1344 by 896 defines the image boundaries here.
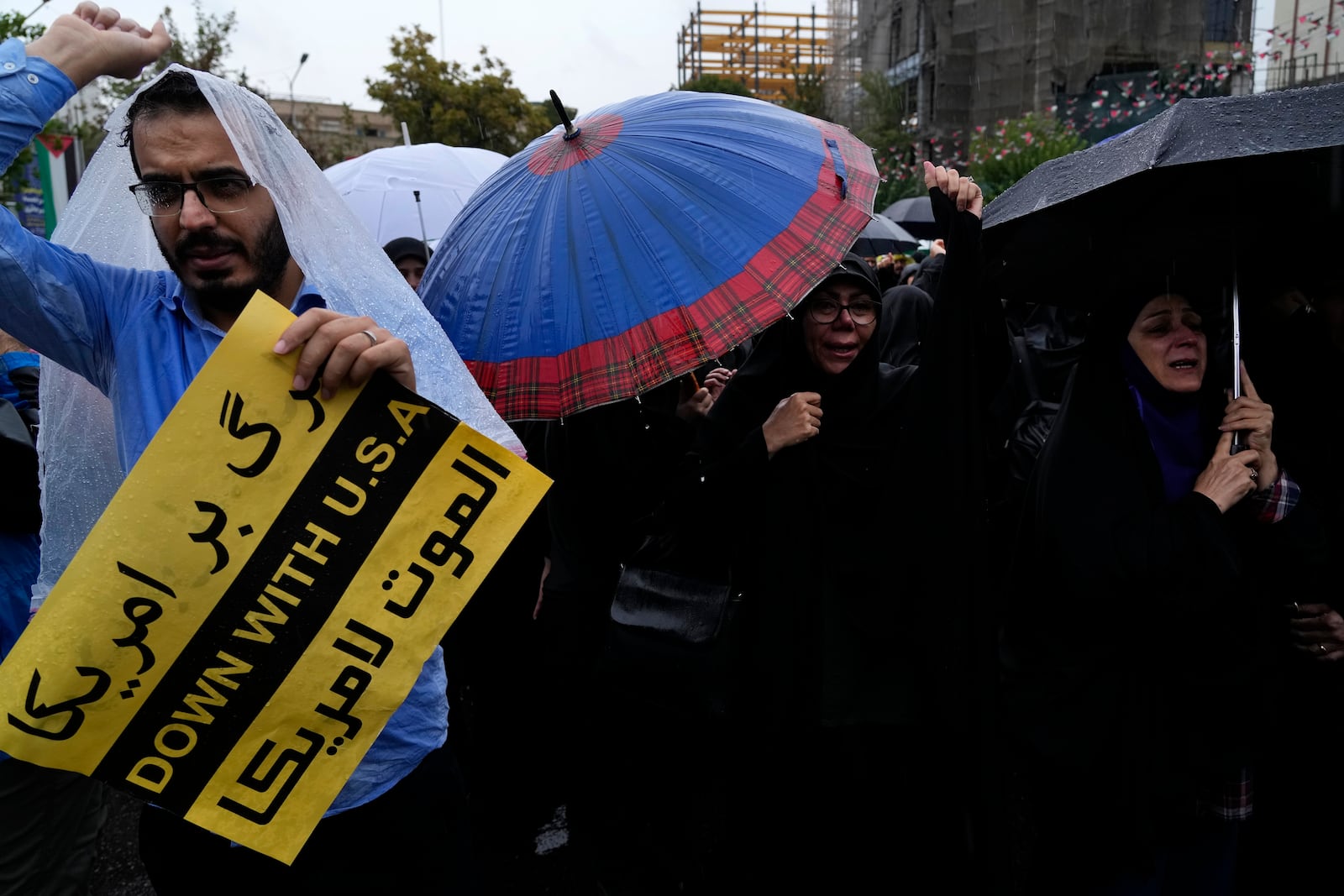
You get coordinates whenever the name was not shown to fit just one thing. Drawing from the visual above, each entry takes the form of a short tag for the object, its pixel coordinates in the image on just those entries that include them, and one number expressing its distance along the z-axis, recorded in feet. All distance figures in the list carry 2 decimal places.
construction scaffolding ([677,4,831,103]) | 234.35
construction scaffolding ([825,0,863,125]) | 119.44
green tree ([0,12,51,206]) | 38.83
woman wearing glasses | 8.20
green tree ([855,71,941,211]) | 97.60
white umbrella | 17.03
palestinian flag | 28.55
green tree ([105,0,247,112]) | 64.75
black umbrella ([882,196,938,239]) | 38.45
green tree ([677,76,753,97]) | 156.97
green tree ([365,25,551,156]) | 80.28
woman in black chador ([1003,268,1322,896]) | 7.50
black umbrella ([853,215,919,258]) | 25.43
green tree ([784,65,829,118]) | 116.78
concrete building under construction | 92.48
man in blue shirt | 4.92
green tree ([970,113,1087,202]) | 59.26
